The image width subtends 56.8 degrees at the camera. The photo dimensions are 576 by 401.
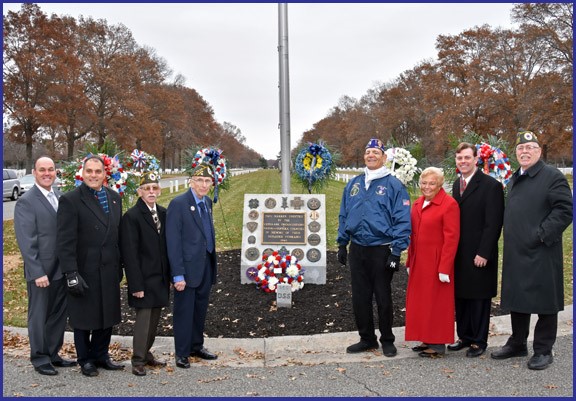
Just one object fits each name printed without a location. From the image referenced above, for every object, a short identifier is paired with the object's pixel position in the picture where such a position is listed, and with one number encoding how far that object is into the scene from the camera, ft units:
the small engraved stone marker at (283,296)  22.27
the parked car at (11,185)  87.35
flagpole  29.89
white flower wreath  27.17
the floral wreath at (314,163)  29.73
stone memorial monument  25.84
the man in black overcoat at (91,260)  15.25
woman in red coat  16.66
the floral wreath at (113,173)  26.32
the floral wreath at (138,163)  28.48
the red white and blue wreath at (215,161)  29.78
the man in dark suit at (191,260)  16.03
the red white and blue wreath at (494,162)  23.66
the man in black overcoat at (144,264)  15.60
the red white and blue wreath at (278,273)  24.36
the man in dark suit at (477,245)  16.87
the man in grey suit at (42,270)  15.80
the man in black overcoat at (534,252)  15.79
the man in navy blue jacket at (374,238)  16.79
